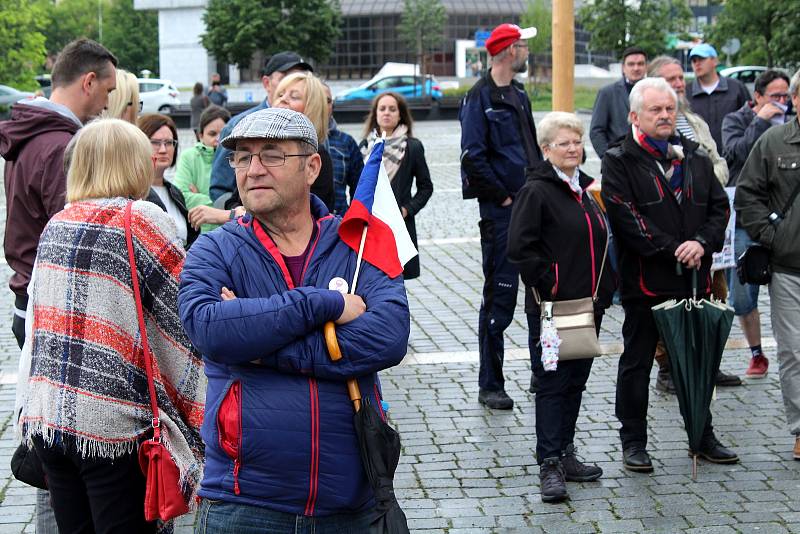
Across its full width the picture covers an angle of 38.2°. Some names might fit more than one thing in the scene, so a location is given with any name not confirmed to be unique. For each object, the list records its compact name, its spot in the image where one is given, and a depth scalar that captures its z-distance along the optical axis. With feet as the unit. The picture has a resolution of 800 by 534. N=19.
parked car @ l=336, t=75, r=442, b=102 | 158.51
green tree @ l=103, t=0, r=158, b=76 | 301.22
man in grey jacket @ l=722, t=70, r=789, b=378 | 26.58
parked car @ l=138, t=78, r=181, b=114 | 154.92
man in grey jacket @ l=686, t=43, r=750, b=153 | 31.07
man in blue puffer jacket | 10.30
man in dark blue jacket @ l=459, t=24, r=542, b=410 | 24.03
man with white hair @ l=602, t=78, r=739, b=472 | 19.86
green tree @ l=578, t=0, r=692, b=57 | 153.99
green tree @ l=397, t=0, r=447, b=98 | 217.77
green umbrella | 19.53
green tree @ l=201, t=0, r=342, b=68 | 200.13
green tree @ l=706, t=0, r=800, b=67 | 95.50
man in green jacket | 20.74
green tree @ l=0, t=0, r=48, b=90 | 134.82
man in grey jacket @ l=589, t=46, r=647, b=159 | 32.17
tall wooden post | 34.30
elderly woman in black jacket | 19.02
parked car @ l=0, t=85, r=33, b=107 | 136.26
